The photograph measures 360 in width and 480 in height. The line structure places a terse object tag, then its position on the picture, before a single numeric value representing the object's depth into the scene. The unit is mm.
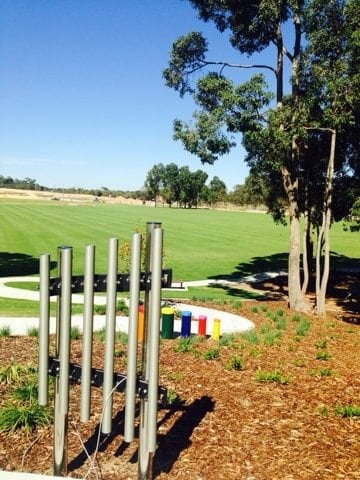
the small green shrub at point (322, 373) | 7966
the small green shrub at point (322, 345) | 10159
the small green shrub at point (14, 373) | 7031
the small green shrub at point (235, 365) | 8195
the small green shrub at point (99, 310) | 13797
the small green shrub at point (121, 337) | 9676
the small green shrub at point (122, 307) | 14398
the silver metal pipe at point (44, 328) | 4207
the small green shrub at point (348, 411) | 6238
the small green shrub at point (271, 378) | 7510
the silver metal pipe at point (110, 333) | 4129
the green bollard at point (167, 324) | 11062
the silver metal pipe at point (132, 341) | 4062
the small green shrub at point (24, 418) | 5488
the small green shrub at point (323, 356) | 9109
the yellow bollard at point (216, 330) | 11070
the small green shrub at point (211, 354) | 8789
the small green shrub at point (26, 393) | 6118
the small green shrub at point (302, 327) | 11578
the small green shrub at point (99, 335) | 10108
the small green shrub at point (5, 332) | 10273
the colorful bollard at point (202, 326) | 11414
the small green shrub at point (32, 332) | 10305
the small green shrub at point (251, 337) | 10334
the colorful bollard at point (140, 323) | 10836
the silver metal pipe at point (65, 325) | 4191
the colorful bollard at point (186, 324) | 11320
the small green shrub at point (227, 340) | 10031
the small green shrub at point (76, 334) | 10195
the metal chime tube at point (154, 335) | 4039
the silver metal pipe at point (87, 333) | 4176
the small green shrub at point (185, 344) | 9453
